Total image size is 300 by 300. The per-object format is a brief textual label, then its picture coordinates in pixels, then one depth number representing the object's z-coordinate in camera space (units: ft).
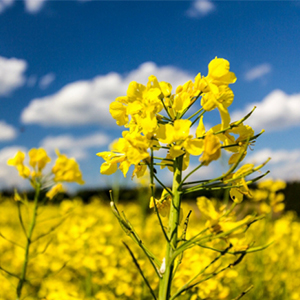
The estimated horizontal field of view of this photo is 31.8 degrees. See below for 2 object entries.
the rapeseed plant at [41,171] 1.30
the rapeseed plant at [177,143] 0.85
